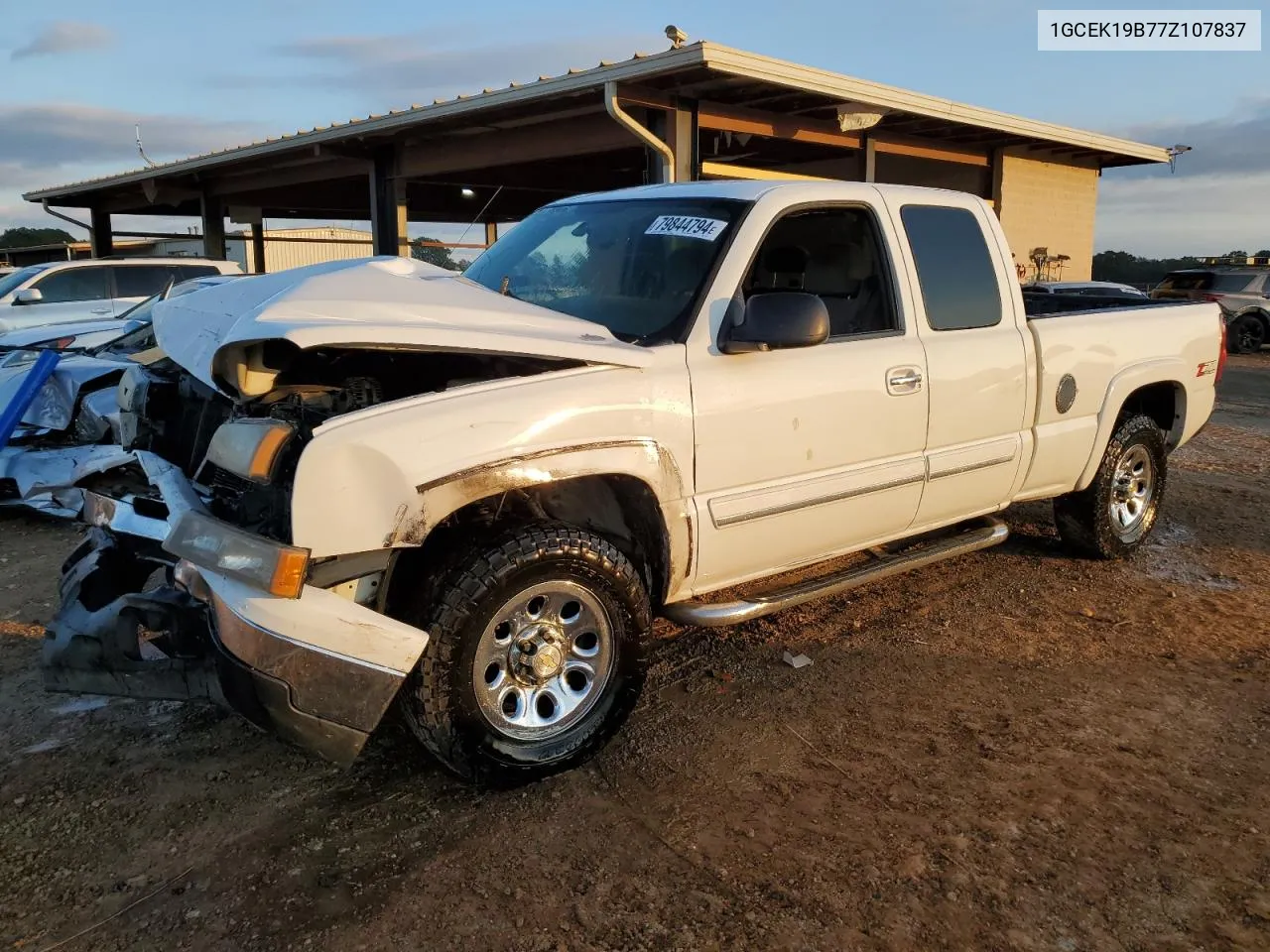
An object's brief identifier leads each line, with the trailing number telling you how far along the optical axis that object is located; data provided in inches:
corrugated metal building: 1269.7
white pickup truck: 108.7
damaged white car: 239.3
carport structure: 422.9
